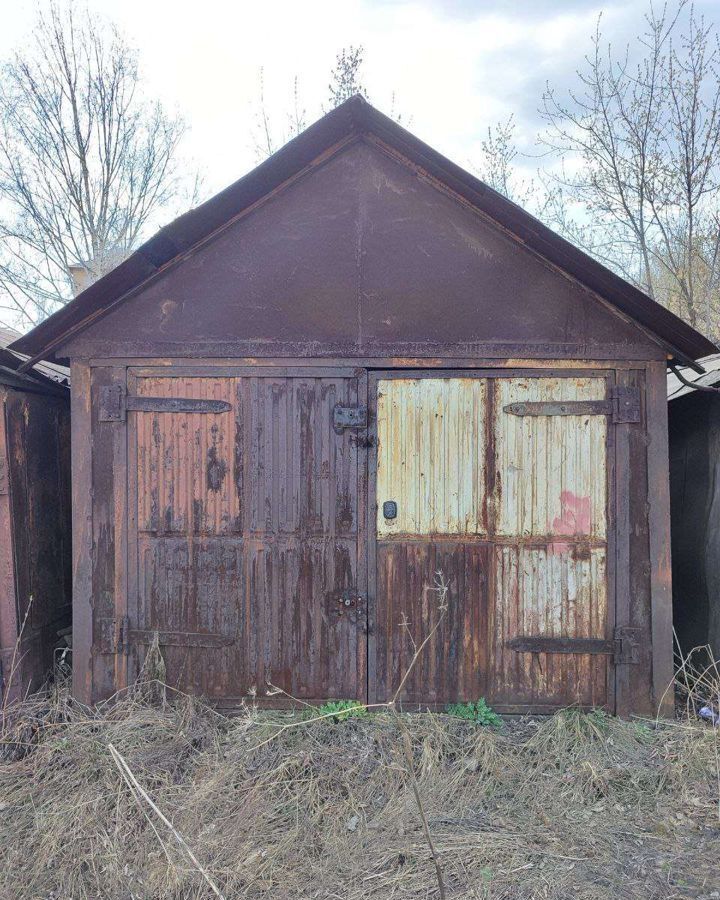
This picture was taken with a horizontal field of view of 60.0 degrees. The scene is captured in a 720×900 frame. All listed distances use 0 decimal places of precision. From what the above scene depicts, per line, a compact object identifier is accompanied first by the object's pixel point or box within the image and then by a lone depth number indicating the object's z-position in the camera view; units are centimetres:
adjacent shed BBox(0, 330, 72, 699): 448
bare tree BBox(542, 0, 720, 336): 939
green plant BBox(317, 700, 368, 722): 433
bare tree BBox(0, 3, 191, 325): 1388
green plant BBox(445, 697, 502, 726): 435
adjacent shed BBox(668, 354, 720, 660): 500
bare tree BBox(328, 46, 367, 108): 1388
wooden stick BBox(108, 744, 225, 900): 291
